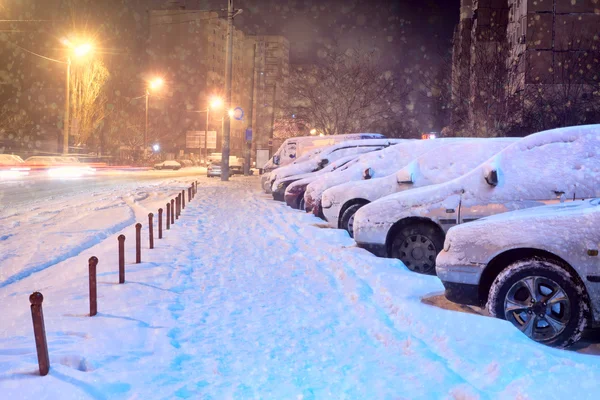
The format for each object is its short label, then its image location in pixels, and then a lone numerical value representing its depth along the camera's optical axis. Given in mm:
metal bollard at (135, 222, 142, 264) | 8481
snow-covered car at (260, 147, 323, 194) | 20102
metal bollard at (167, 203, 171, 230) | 12466
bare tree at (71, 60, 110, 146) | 50831
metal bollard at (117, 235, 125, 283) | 7137
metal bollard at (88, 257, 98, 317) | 5668
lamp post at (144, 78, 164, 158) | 60756
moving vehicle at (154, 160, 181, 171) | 62441
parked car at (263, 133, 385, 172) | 24031
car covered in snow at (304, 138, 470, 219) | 11516
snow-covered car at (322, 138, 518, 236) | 8984
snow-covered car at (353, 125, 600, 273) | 6395
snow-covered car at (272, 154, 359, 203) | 15219
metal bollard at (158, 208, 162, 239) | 11254
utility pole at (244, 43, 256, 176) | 41766
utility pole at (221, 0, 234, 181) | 32500
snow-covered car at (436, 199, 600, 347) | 4594
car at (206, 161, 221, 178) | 45062
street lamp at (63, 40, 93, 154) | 37203
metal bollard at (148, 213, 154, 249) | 9992
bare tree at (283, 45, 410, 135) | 45688
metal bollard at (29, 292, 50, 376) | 3959
